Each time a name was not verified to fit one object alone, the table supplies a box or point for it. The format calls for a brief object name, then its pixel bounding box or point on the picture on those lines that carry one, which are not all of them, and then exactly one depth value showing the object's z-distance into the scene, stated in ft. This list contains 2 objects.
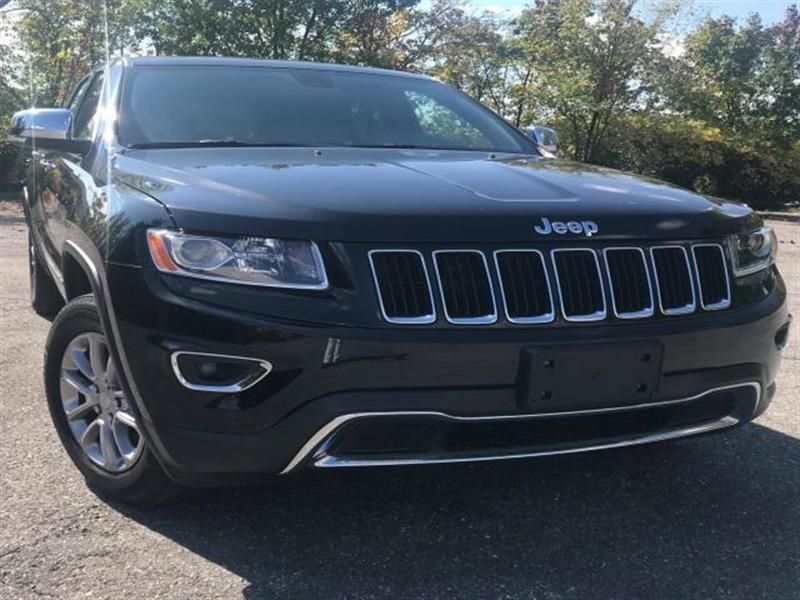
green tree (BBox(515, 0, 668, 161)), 63.46
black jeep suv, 7.87
